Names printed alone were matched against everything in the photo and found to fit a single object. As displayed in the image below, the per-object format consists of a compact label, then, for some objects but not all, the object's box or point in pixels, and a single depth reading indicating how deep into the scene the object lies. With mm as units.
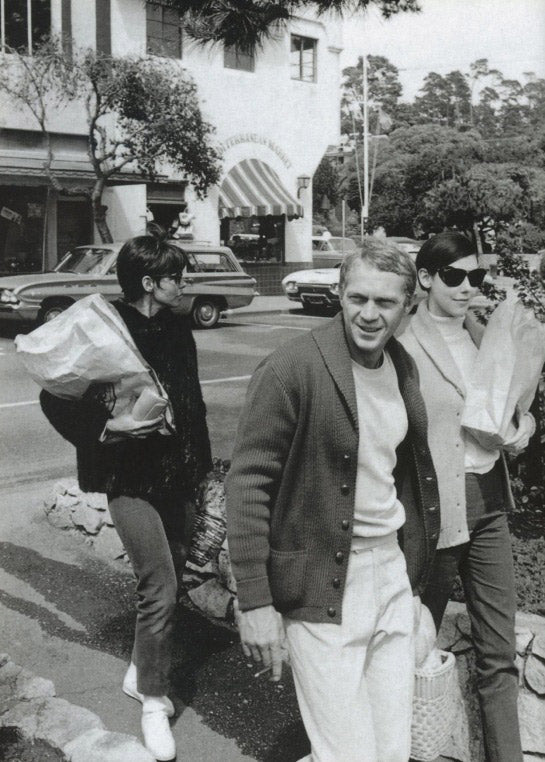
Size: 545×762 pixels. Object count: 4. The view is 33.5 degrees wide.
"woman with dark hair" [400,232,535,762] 2926
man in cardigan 2289
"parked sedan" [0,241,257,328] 15406
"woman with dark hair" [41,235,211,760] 3197
